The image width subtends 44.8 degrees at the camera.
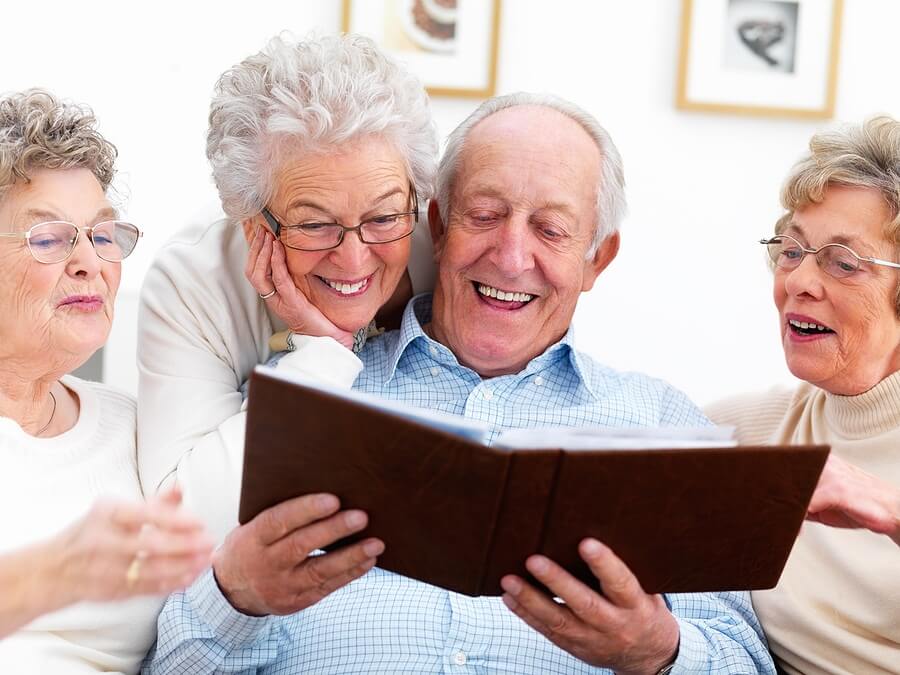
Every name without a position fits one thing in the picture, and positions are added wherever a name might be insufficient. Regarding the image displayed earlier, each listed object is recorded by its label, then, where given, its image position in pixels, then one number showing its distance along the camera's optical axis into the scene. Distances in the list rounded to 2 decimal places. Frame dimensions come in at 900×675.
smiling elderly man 1.41
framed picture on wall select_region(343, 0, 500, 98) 3.07
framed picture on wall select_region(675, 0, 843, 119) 3.13
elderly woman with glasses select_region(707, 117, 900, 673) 1.76
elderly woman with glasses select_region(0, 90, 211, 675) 1.55
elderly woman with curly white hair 1.82
